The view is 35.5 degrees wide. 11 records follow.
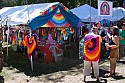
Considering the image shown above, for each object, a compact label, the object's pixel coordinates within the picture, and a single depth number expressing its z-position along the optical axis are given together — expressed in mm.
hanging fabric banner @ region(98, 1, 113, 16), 8754
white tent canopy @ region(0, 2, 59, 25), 8141
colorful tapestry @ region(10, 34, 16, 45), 10746
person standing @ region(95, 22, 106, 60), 9803
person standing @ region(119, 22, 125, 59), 7679
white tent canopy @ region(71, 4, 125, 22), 11791
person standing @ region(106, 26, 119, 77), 5958
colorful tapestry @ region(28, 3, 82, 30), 7739
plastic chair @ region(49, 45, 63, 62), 8471
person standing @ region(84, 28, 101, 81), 5705
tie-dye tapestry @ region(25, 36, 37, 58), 7225
